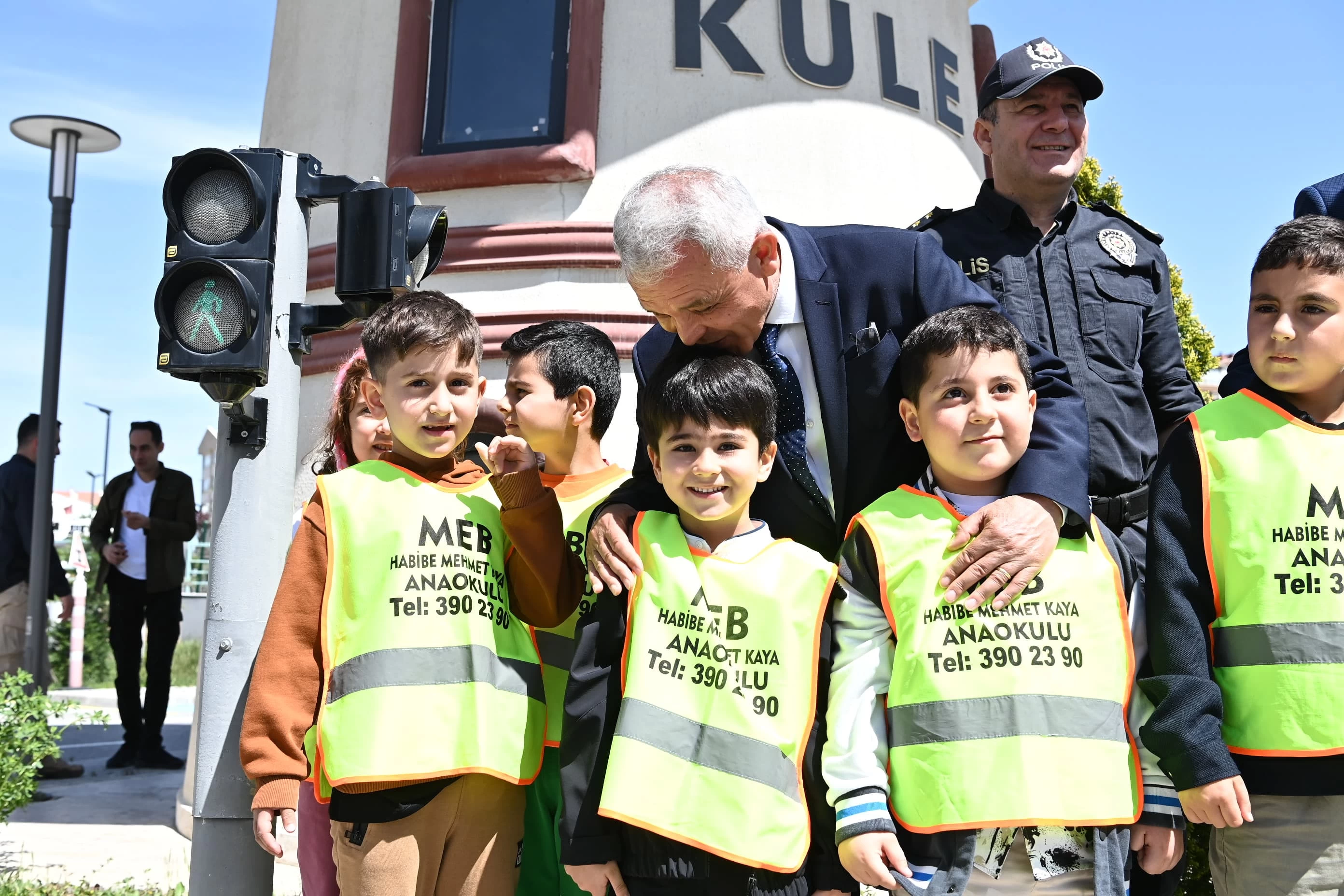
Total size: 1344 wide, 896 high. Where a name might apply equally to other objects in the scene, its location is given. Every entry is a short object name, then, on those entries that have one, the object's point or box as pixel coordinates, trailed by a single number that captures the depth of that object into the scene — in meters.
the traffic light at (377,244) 3.38
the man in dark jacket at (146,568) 7.54
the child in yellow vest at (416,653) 2.65
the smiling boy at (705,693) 2.36
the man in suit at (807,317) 2.68
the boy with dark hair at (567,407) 3.37
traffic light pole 3.21
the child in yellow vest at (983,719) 2.23
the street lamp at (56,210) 8.07
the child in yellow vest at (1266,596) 2.28
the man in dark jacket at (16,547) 7.82
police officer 3.05
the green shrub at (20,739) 4.74
